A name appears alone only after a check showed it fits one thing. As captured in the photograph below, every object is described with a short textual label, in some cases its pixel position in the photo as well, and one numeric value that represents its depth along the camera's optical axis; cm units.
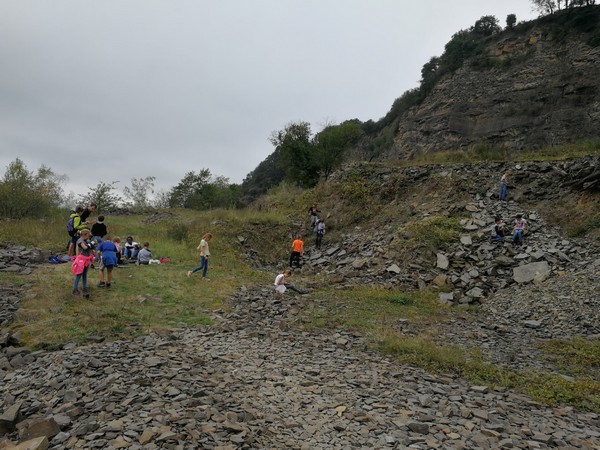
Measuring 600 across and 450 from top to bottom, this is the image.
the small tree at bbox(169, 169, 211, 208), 4840
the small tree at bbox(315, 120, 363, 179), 3378
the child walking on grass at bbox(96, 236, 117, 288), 1073
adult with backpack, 1295
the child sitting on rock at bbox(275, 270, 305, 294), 1246
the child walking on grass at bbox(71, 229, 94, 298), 953
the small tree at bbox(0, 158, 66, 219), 2273
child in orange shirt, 1761
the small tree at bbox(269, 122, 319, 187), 3441
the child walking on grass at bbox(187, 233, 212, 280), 1330
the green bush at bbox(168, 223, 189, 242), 2056
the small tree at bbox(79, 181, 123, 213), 3120
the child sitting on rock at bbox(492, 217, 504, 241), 1580
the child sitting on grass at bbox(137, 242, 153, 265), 1521
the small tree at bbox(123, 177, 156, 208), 4518
